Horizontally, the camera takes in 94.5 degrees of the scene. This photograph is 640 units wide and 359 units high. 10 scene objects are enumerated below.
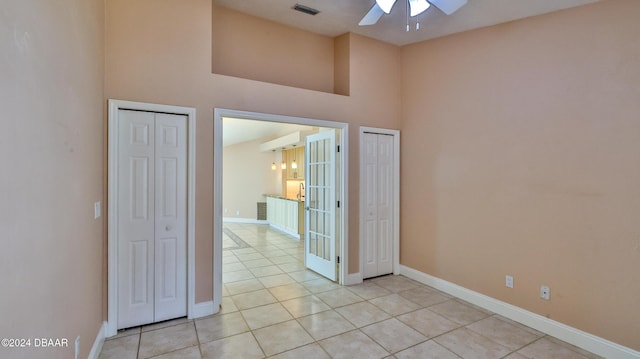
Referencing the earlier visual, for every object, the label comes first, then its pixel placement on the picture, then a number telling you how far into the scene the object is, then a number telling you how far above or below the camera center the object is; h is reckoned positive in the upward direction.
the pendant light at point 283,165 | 9.35 +0.43
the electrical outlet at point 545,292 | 2.84 -1.10
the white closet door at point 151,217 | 2.77 -0.37
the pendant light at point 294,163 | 8.84 +0.46
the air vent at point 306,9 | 3.32 +1.93
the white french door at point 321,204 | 4.11 -0.37
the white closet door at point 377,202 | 4.15 -0.34
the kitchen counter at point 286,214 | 7.19 -0.95
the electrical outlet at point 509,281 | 3.13 -1.09
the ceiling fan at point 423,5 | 2.39 +1.44
